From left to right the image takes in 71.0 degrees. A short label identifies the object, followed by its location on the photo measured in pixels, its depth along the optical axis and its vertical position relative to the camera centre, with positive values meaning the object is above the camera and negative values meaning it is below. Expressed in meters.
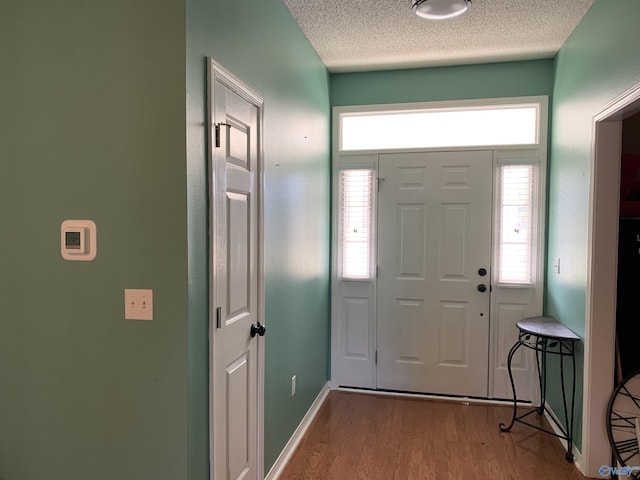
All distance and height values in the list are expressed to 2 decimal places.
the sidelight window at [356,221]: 3.81 +0.07
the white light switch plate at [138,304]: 1.59 -0.27
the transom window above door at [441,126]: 3.59 +0.86
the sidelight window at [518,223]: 3.52 +0.06
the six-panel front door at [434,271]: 3.62 -0.34
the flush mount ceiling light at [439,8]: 2.27 +1.14
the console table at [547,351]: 2.79 -0.85
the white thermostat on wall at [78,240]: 1.63 -0.05
